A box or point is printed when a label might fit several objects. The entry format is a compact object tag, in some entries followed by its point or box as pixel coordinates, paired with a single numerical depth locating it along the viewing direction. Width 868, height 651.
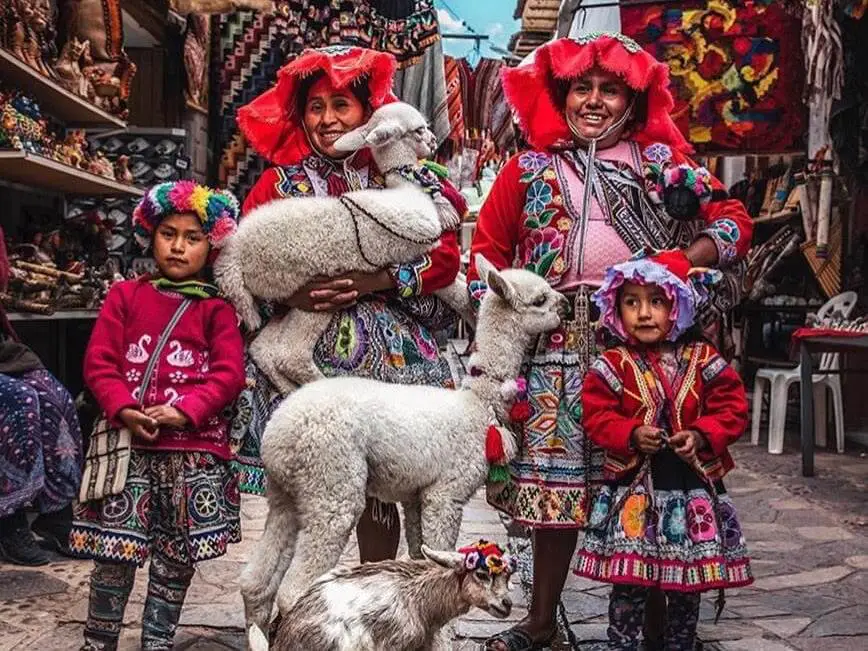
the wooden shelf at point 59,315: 4.83
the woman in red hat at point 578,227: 3.14
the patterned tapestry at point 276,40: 6.57
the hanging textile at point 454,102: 8.88
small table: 6.86
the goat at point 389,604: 2.47
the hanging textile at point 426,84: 7.27
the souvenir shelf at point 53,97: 4.98
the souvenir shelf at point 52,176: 4.88
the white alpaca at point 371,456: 2.63
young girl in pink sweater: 3.00
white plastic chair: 8.20
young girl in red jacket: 2.94
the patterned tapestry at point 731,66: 6.19
